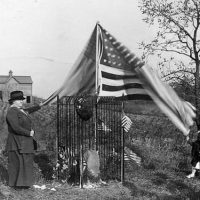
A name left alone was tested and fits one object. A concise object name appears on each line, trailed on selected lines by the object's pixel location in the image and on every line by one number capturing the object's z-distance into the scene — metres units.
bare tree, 11.42
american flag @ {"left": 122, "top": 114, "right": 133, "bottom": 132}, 8.33
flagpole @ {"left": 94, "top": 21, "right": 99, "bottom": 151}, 8.03
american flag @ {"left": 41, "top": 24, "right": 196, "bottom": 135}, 5.90
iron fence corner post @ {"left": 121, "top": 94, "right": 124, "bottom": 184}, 8.74
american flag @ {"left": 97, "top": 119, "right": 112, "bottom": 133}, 8.73
